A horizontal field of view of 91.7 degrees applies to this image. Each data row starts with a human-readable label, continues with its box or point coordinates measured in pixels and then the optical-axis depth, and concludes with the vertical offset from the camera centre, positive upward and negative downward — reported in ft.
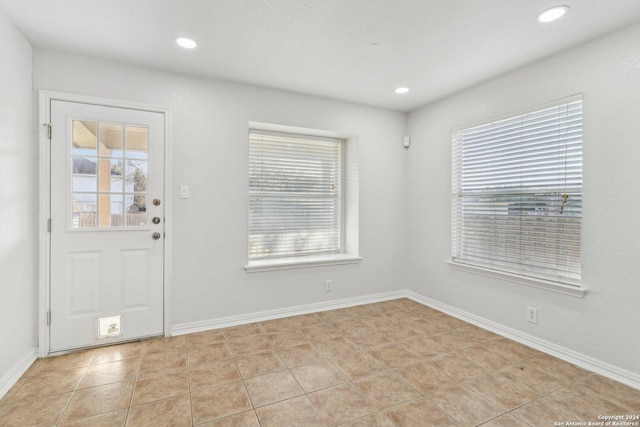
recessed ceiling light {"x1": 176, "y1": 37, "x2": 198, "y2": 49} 7.39 +4.11
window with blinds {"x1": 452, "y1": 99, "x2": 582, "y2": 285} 7.88 +0.54
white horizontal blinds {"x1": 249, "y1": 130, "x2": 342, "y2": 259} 11.39 +0.67
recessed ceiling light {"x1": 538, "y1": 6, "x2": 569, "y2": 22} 6.17 +4.07
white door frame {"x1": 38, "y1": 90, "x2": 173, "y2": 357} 7.75 +0.06
